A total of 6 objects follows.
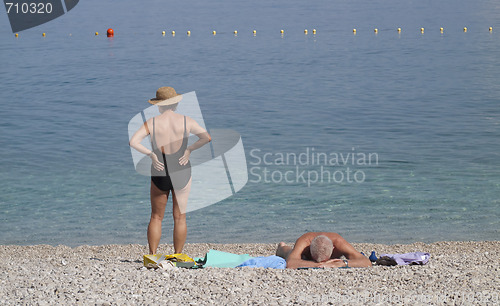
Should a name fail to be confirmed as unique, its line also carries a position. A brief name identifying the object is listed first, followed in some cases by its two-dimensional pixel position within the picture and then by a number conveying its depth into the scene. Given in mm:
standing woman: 15227
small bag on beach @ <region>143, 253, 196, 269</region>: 14115
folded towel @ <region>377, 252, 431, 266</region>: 14836
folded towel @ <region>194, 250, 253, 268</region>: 15000
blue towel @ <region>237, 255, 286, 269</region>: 14859
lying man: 14742
